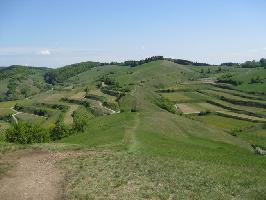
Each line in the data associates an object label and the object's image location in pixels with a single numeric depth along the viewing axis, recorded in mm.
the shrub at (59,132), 64030
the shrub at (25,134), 53588
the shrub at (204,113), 107525
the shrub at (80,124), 64247
